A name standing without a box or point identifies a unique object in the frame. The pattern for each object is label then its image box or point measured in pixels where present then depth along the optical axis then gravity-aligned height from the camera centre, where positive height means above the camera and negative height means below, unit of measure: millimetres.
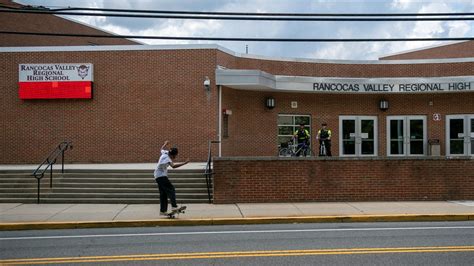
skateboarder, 13109 -1025
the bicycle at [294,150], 19453 -488
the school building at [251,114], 16172 +1065
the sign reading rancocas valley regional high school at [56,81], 21812 +2391
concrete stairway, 16078 -1536
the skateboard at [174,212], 12993 -1848
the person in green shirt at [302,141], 19453 -119
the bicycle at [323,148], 19562 -383
